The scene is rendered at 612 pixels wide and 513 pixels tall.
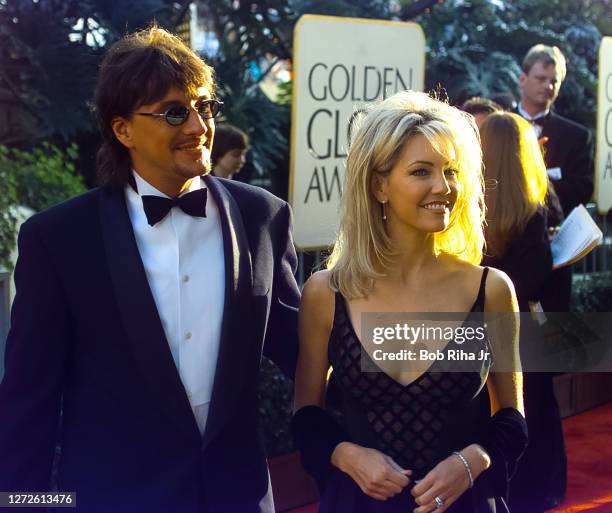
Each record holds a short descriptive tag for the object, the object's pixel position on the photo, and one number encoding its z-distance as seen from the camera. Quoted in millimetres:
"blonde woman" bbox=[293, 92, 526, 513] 2254
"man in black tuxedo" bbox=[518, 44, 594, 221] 5355
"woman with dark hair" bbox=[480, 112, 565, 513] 3652
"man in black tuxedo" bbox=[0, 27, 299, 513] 2141
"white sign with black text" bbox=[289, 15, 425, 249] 4301
